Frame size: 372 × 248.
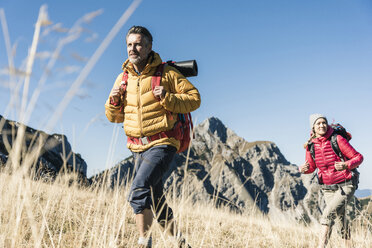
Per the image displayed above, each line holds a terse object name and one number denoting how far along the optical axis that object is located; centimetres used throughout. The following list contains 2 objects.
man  238
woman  357
